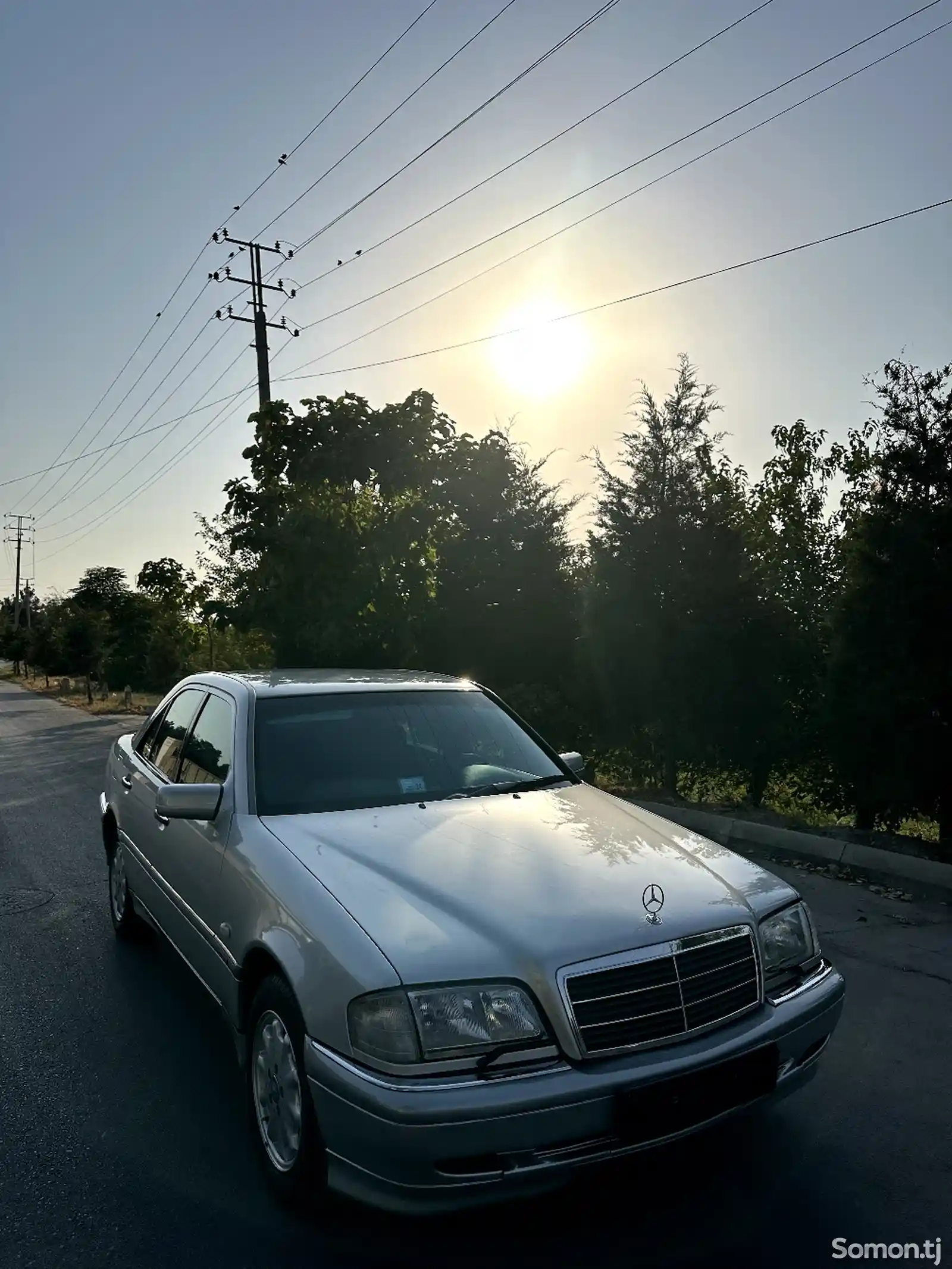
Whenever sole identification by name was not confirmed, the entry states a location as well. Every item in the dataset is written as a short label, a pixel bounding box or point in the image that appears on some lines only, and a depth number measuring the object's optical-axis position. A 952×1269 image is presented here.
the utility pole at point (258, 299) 21.92
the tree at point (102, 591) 52.25
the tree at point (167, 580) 29.41
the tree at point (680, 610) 10.38
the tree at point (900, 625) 7.65
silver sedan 2.48
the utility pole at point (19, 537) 101.94
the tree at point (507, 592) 15.34
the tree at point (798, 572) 10.62
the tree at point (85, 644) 39.84
